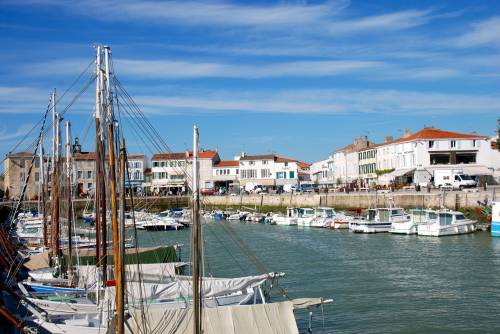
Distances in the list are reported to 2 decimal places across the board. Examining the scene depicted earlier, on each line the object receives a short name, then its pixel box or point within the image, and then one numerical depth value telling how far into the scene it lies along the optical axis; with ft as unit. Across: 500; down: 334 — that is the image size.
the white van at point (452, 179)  258.16
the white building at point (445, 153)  299.79
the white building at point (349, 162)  376.27
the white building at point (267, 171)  428.15
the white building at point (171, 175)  415.03
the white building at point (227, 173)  432.66
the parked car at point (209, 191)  399.54
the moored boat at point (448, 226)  191.42
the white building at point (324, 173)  407.28
